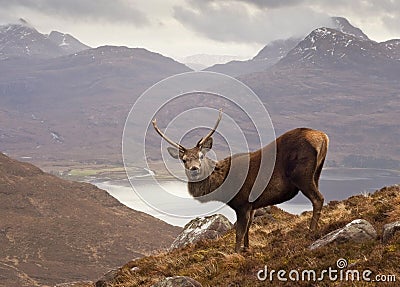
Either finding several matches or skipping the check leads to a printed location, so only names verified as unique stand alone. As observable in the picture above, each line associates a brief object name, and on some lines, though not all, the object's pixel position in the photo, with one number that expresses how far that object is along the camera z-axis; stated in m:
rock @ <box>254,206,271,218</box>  23.64
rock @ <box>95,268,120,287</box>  16.59
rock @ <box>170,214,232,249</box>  22.16
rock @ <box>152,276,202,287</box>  10.81
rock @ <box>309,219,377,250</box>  11.74
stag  13.79
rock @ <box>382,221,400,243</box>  11.17
